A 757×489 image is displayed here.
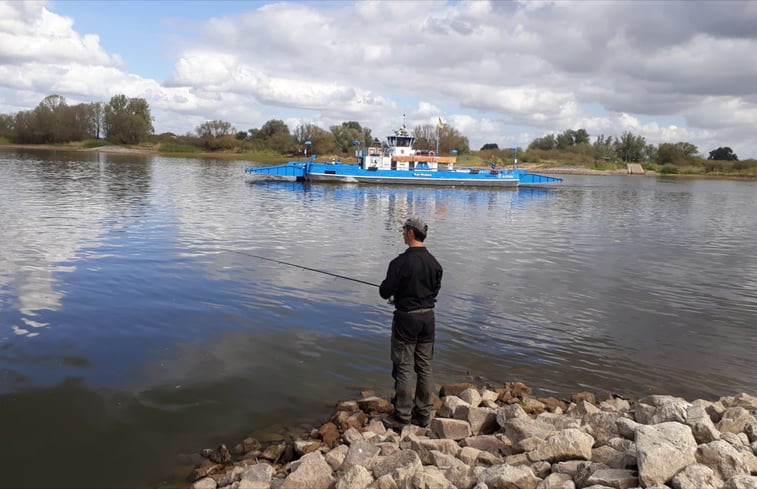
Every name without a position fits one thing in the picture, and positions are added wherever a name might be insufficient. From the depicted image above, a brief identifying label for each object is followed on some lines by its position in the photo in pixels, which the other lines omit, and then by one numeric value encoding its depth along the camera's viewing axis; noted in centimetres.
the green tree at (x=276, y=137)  11712
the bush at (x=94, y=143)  11636
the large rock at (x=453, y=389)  812
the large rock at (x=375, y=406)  753
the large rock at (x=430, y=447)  589
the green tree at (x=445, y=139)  10944
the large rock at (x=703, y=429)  539
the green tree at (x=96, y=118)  12331
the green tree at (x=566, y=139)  14354
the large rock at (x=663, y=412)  600
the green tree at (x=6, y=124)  12325
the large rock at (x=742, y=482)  425
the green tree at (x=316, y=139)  11012
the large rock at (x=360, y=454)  573
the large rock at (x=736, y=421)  598
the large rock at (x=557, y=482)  468
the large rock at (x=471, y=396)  754
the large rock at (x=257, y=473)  565
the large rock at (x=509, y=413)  654
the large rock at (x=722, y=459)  468
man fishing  670
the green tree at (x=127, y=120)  11950
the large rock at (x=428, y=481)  491
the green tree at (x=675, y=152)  12950
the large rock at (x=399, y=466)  517
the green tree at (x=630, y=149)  13462
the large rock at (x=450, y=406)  718
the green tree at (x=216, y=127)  12625
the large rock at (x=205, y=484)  575
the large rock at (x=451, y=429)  648
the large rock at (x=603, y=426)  592
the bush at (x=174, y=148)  11769
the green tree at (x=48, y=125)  11788
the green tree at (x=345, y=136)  11362
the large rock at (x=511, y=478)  482
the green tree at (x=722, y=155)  13850
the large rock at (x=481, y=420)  674
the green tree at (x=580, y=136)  14532
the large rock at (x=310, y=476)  546
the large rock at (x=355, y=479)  522
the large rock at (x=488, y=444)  604
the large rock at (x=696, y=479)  438
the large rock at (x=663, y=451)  450
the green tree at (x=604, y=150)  13250
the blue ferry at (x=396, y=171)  5659
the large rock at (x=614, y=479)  457
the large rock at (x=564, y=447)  534
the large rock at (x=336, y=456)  593
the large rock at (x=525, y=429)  594
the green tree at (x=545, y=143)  14475
